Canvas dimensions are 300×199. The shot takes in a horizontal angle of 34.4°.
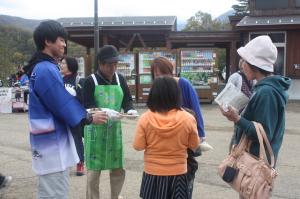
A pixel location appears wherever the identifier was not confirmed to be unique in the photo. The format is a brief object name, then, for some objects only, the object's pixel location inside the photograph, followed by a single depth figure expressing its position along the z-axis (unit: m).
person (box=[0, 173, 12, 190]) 5.86
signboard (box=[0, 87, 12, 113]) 17.11
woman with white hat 3.27
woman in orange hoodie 3.79
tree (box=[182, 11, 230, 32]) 59.91
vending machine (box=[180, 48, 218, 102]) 18.56
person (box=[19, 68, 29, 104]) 15.68
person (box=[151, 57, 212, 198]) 4.52
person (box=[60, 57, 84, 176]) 6.83
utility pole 18.71
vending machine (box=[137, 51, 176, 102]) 18.53
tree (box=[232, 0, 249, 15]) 67.25
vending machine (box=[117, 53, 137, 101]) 18.67
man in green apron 4.88
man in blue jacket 3.35
